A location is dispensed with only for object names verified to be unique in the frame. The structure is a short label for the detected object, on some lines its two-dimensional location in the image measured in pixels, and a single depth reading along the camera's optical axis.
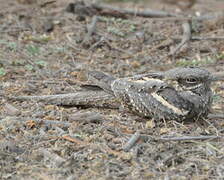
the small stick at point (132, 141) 8.20
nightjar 9.16
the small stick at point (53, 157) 7.78
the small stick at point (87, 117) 9.26
